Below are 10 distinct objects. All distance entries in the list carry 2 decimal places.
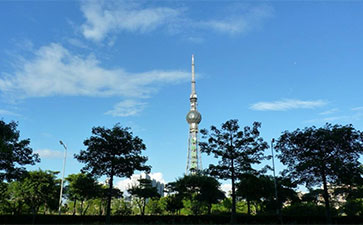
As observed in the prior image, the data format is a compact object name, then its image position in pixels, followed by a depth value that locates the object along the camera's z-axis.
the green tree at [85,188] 50.91
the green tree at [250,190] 43.79
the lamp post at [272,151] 38.77
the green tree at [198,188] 53.94
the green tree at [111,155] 38.62
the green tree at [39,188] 47.25
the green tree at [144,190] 58.19
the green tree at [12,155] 30.72
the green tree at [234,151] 37.56
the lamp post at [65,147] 42.09
